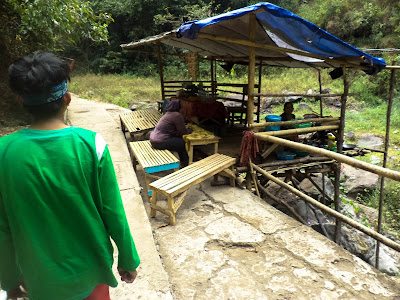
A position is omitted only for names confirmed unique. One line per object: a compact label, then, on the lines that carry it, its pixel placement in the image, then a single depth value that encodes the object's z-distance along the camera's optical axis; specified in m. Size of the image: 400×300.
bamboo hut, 3.70
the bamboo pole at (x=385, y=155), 4.94
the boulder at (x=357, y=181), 7.92
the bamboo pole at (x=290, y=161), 4.65
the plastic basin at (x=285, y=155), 5.22
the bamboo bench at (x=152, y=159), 4.05
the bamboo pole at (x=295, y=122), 4.65
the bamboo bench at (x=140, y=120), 6.47
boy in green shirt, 1.09
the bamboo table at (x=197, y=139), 4.86
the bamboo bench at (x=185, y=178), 3.40
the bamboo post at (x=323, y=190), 6.23
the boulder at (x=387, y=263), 5.30
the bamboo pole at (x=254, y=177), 4.58
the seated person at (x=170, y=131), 4.93
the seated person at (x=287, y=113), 6.08
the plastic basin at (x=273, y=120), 5.01
